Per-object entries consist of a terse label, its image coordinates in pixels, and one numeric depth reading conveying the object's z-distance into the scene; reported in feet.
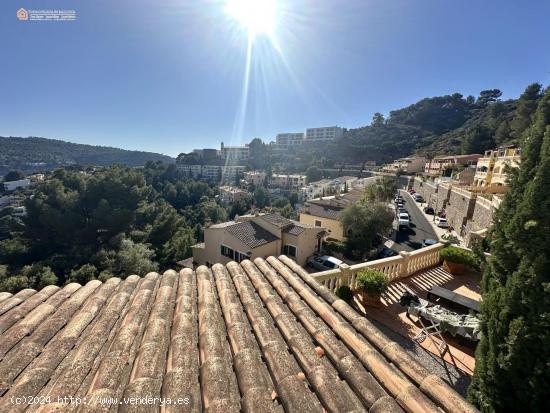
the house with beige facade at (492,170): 91.37
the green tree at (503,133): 168.47
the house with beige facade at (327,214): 85.44
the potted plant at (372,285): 22.57
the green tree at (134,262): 65.82
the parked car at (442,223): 105.09
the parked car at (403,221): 100.99
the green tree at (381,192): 104.56
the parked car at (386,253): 74.49
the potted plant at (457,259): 30.42
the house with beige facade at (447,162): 166.41
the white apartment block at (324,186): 192.26
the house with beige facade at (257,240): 58.90
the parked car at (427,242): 80.78
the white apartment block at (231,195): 251.39
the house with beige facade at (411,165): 227.61
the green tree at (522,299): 9.74
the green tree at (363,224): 74.13
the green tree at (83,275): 59.13
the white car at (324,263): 60.80
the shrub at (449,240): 34.31
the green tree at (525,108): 145.75
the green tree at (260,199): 233.35
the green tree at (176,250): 88.33
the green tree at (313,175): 277.44
